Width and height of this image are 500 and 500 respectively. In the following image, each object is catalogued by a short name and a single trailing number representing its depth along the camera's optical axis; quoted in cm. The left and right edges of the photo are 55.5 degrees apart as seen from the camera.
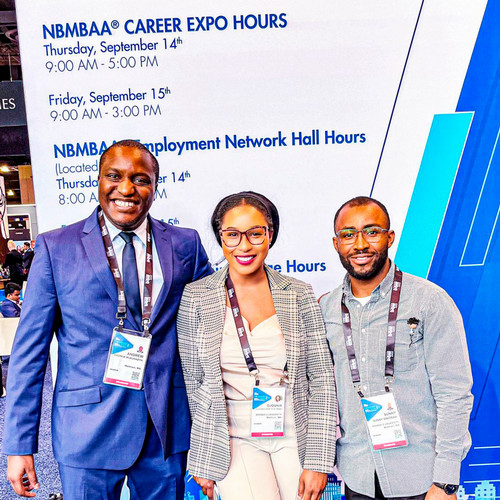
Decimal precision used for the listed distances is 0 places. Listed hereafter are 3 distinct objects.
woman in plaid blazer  182
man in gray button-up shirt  177
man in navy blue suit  184
